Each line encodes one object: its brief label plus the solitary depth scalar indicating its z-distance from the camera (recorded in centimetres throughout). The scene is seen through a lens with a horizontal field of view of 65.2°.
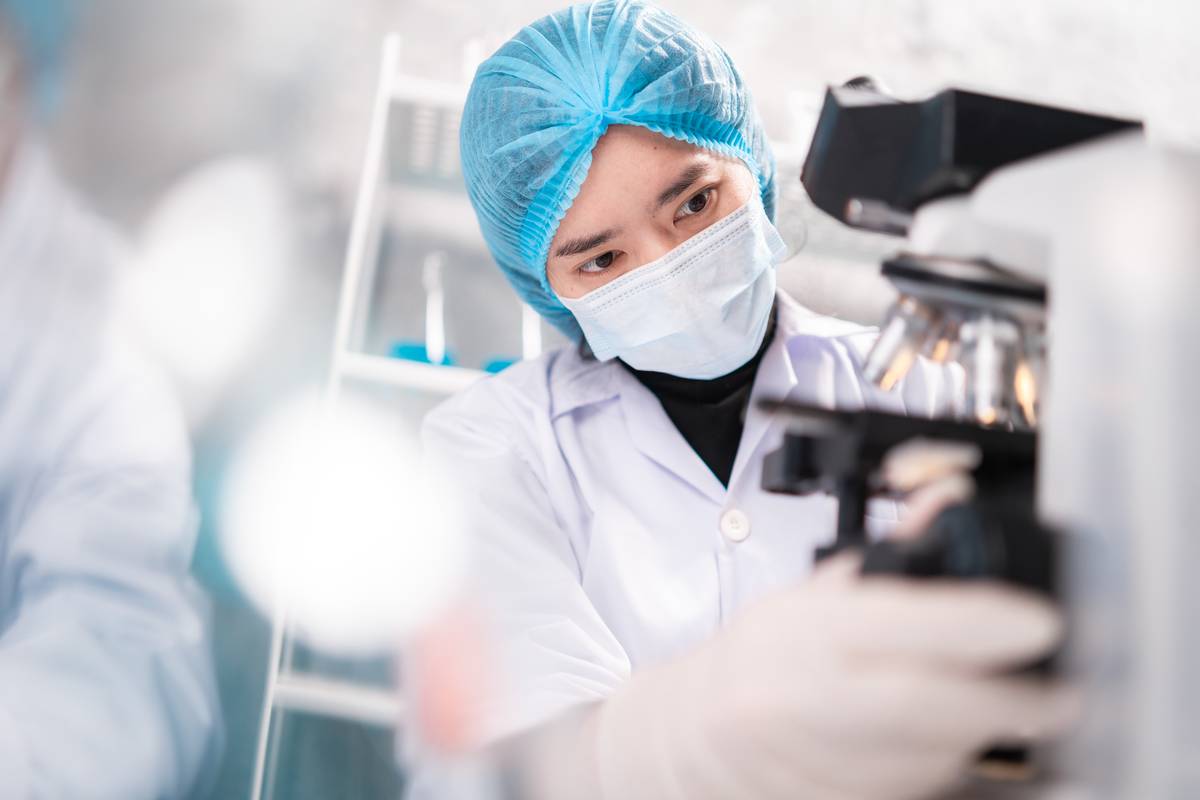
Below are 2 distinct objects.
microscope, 43
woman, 97
